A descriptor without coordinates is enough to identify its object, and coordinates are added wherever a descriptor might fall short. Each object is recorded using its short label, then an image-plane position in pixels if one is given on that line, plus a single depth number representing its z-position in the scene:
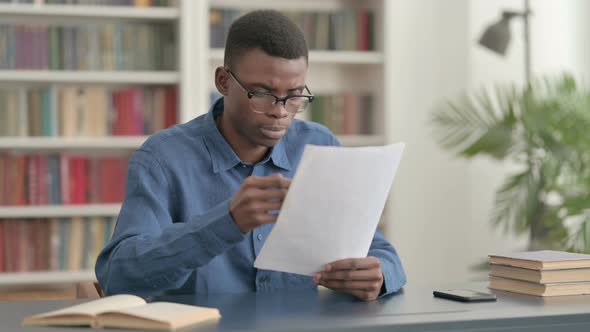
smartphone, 1.73
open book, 1.43
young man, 1.75
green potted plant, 3.77
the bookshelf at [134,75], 3.92
